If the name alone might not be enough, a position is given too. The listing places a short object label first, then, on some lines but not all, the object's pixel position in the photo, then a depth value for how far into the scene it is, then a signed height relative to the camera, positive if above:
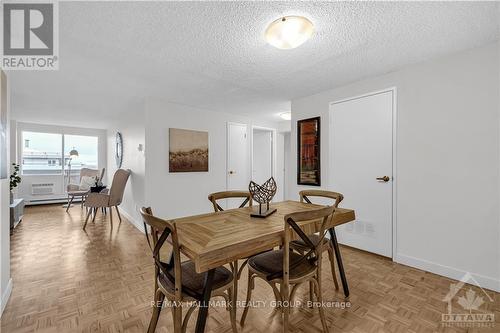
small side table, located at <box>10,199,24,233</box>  3.67 -0.84
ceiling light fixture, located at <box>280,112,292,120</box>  4.88 +1.14
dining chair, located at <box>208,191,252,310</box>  2.11 -0.30
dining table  1.12 -0.41
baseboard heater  6.09 -1.01
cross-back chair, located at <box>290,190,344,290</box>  1.94 -0.70
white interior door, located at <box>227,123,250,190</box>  4.86 +0.18
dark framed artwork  3.47 +0.22
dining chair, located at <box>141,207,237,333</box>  1.18 -0.69
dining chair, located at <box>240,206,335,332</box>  1.34 -0.69
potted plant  3.48 -0.23
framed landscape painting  3.96 +0.28
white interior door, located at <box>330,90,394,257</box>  2.75 +0.00
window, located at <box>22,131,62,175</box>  6.12 +0.33
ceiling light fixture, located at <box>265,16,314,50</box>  1.64 +1.01
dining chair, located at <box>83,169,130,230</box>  4.04 -0.55
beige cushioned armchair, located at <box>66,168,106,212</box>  5.48 -0.54
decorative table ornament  1.79 -0.22
